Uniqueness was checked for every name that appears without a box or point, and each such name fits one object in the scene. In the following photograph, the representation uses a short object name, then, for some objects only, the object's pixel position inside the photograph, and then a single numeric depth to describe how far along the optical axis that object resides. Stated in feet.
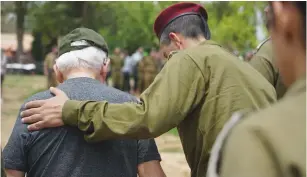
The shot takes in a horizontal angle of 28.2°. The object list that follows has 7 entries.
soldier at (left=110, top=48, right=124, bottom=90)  73.92
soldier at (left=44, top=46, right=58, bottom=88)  64.42
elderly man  8.53
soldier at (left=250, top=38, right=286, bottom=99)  11.80
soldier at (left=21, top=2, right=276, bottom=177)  7.89
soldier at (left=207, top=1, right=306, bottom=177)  3.88
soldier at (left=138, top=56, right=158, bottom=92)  71.00
